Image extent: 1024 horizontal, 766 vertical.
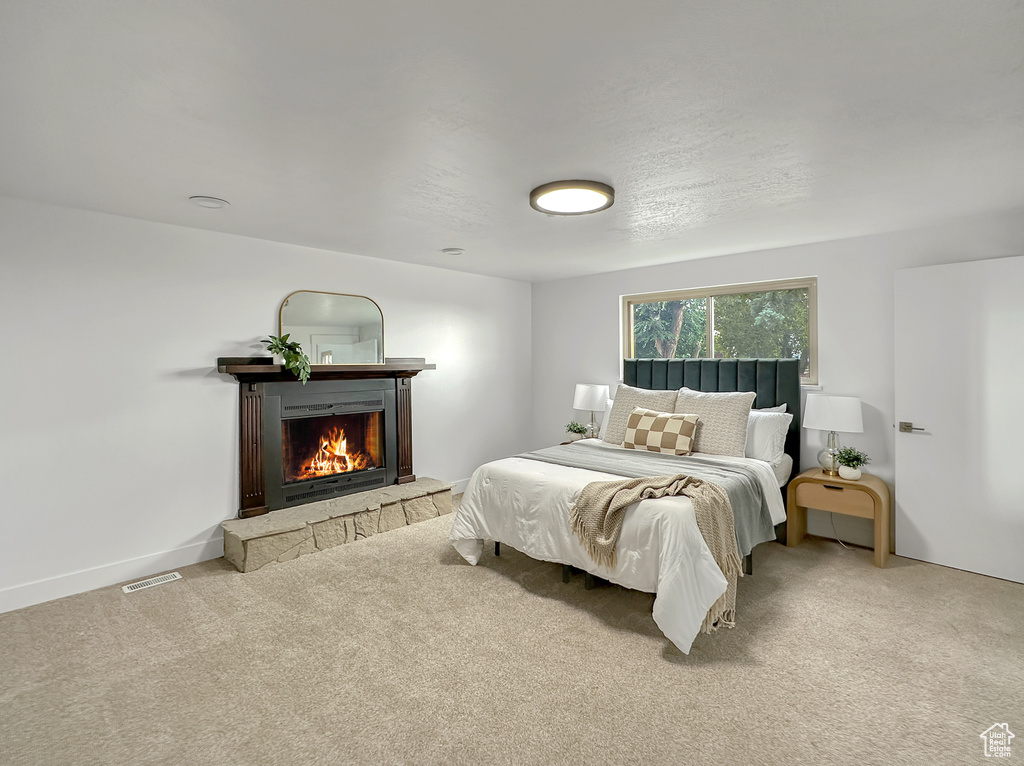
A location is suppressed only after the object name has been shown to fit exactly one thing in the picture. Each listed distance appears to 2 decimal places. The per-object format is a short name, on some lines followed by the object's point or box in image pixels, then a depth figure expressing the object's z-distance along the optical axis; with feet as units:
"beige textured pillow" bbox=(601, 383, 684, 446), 14.43
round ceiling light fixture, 8.79
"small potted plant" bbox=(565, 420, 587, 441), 17.37
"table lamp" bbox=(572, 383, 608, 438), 17.11
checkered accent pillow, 12.95
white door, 10.42
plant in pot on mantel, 12.66
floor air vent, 10.63
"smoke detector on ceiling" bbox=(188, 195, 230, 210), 9.57
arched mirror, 13.64
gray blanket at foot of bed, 10.19
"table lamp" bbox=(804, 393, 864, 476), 12.03
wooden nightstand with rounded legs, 11.38
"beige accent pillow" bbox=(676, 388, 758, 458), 12.76
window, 14.19
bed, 8.21
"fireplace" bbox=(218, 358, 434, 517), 12.83
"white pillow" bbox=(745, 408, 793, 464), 12.78
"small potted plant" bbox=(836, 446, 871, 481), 11.96
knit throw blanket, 8.81
